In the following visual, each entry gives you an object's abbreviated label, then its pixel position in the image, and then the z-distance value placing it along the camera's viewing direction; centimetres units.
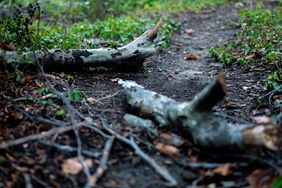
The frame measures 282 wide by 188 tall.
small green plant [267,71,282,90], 385
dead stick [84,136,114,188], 229
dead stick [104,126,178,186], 236
